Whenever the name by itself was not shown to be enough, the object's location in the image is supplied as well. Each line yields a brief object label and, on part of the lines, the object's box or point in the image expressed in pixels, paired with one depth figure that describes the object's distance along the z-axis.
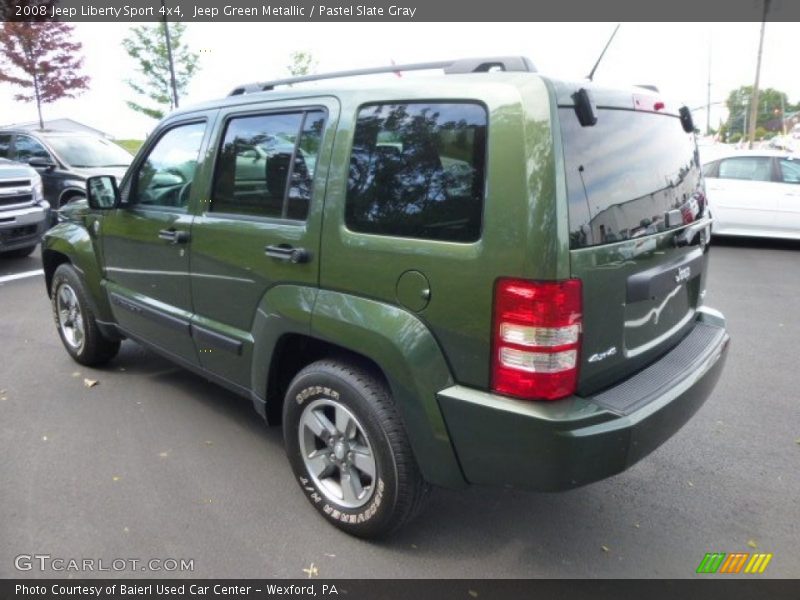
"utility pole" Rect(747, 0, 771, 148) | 21.20
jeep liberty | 2.09
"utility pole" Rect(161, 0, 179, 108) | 17.33
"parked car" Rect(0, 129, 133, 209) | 9.91
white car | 9.59
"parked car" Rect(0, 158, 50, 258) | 7.86
